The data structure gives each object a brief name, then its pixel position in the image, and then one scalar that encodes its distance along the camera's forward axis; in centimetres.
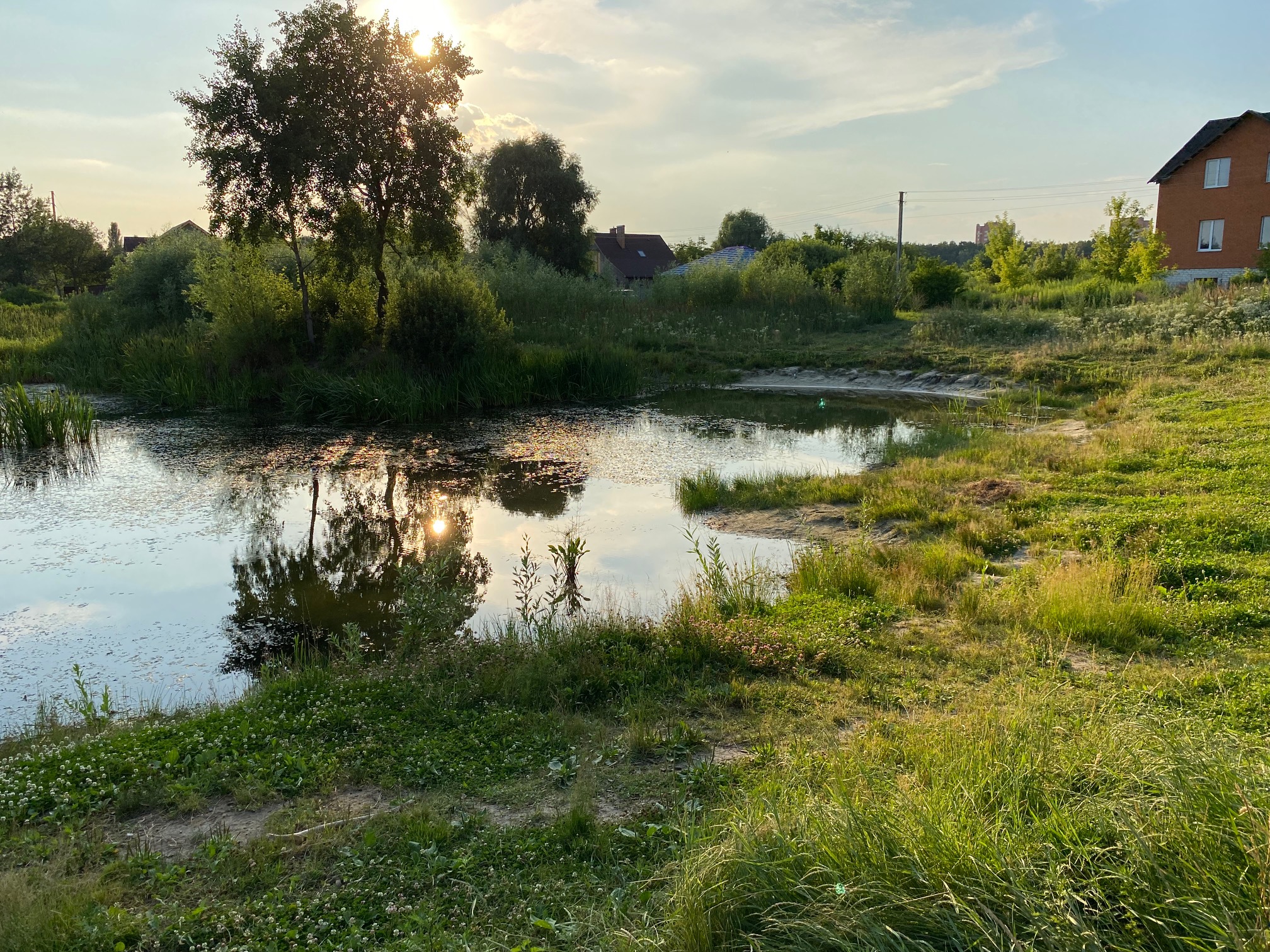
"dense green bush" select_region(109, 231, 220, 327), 2519
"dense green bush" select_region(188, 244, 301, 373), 1981
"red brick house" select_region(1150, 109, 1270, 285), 3403
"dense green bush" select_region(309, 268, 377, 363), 2011
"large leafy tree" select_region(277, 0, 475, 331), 1830
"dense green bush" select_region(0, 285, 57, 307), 3794
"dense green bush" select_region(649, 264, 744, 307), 3170
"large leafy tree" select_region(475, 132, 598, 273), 4281
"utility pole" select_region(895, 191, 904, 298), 3803
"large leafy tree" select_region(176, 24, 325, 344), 1791
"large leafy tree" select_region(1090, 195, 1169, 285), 3481
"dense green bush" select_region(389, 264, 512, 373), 1955
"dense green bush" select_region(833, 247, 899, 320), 2939
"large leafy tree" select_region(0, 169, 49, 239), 4688
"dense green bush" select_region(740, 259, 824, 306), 3105
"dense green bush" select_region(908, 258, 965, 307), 3097
